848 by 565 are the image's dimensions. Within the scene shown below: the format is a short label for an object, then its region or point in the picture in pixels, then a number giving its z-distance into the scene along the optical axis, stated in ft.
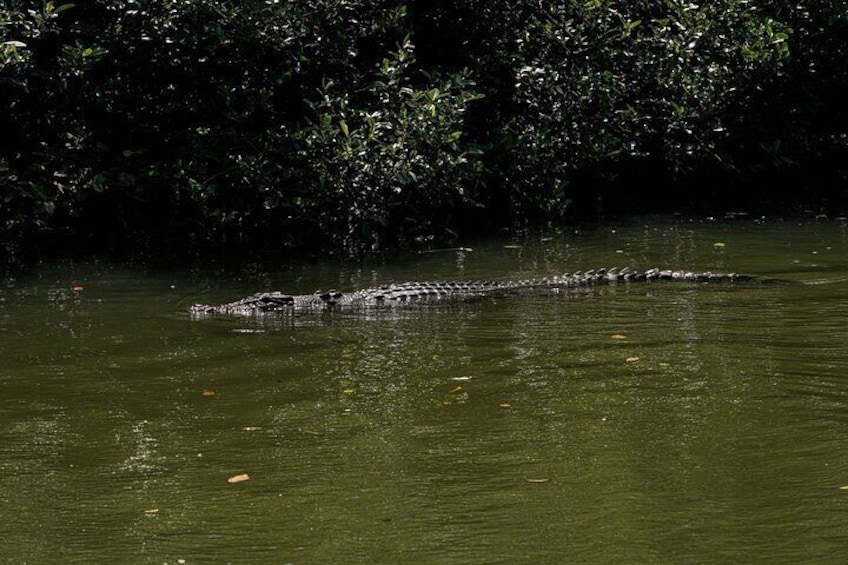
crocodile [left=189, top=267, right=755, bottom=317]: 59.88
